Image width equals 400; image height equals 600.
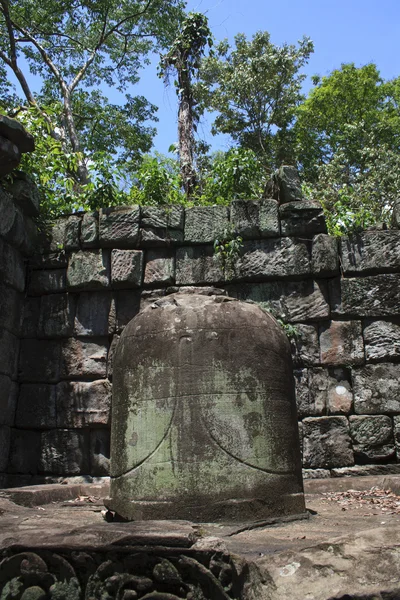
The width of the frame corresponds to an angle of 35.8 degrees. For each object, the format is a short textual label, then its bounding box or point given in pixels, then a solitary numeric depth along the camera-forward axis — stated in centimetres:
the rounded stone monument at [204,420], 334
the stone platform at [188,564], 228
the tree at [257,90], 1870
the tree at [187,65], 1202
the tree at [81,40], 1434
